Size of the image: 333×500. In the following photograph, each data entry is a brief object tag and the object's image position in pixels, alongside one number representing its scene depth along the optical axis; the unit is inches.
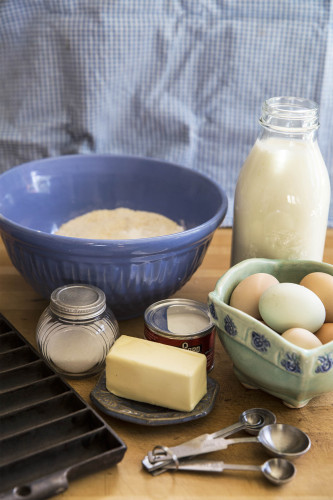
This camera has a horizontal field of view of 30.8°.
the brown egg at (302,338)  30.1
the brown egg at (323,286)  33.4
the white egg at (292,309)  31.5
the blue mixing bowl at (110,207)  36.3
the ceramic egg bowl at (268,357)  29.3
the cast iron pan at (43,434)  26.7
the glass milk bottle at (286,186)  37.6
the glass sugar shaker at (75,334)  34.0
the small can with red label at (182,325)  33.4
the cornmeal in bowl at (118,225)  43.3
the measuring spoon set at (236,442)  28.5
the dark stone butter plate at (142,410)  30.9
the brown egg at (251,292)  33.6
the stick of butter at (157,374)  30.7
